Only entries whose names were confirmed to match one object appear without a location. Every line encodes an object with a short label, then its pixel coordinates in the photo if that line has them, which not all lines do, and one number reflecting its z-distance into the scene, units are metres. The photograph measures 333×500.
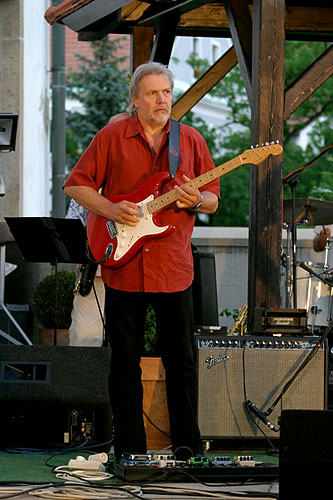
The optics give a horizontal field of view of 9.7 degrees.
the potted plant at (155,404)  12.04
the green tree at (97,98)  53.29
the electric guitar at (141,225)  9.86
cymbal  16.87
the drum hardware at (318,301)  16.73
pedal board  9.31
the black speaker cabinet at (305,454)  6.85
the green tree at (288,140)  49.63
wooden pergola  12.90
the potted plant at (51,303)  18.16
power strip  9.80
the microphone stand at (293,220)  13.77
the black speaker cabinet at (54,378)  11.05
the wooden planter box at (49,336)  17.65
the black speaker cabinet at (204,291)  14.92
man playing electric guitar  9.91
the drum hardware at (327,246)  17.19
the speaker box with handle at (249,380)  11.62
